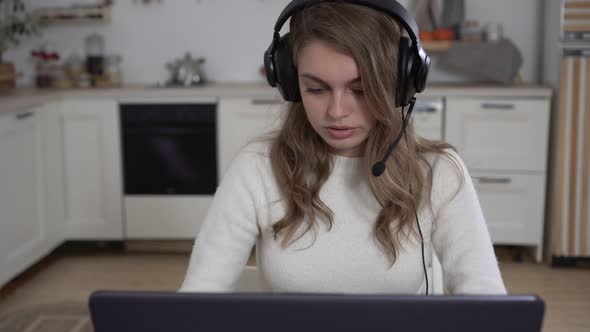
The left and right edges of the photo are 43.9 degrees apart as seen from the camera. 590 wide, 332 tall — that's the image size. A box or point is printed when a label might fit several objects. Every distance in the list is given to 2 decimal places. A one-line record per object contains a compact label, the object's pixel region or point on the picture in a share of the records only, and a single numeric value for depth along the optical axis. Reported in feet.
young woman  3.78
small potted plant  13.02
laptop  2.17
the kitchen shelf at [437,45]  12.43
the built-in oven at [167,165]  12.07
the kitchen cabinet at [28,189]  10.28
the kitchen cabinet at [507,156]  11.59
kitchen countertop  11.50
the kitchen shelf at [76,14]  13.20
